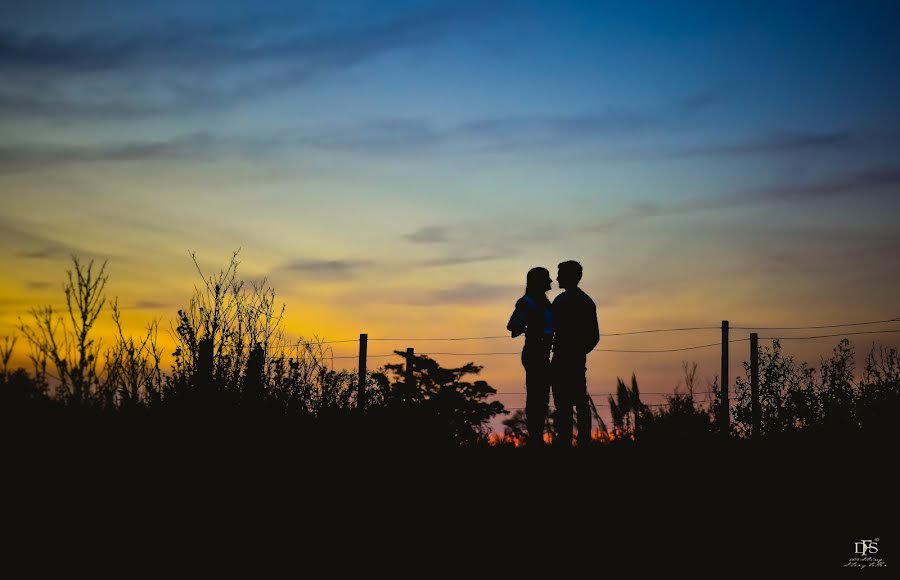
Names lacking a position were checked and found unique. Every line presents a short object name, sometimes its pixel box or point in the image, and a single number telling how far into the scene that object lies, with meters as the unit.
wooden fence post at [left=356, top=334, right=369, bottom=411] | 17.52
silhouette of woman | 10.58
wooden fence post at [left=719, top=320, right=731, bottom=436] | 16.48
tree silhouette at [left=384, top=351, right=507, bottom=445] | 13.10
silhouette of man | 10.57
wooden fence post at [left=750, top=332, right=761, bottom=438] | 14.79
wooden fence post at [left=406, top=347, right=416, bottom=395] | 19.24
